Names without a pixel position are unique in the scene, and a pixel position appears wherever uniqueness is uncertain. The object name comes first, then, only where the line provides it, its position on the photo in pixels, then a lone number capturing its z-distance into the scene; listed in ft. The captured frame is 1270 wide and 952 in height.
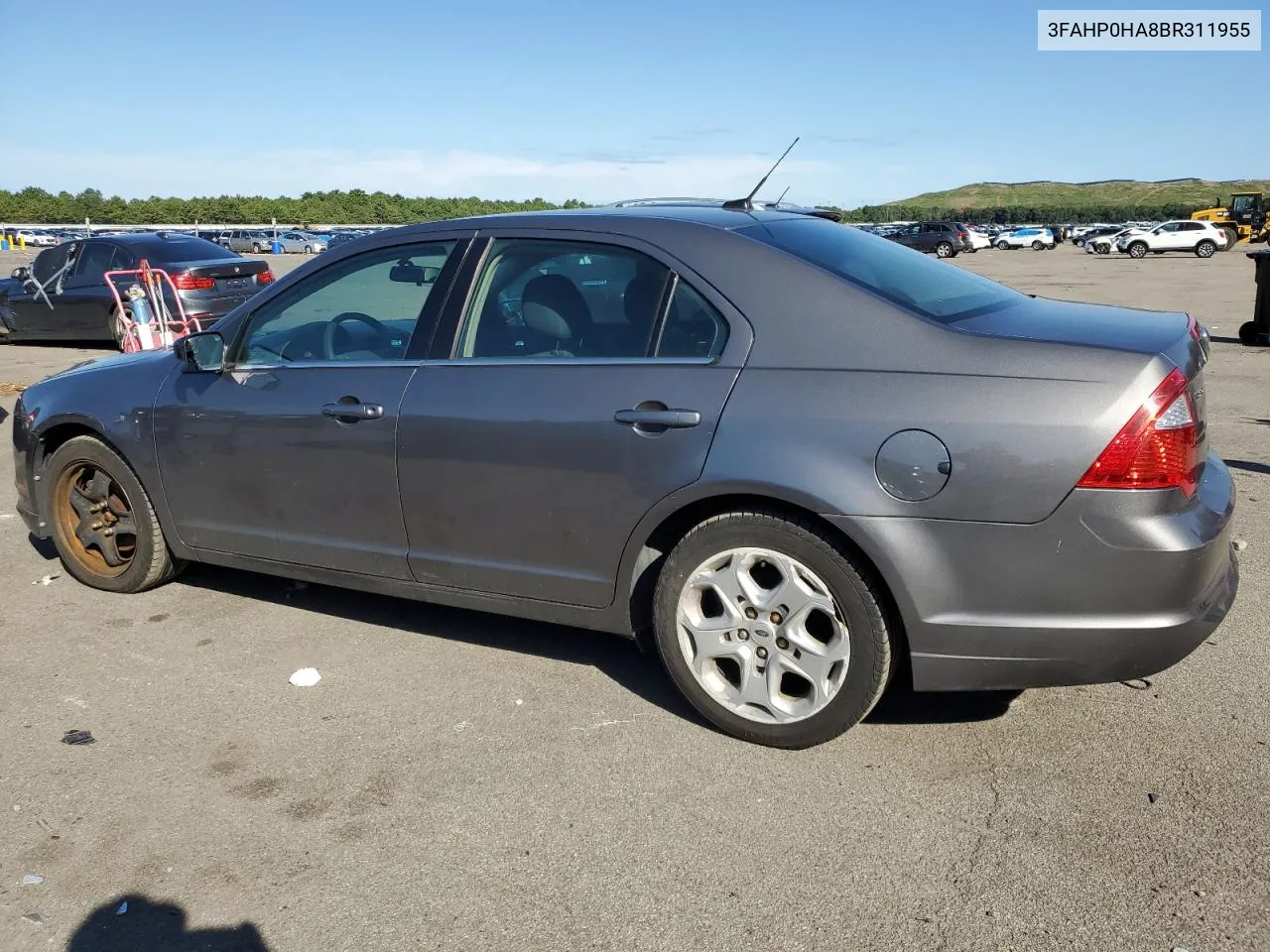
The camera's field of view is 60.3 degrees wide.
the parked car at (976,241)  173.78
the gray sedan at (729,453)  9.92
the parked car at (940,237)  165.07
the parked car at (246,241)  169.07
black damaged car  45.93
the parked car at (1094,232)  222.69
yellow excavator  182.68
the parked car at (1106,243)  166.40
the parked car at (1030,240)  203.92
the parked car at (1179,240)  153.28
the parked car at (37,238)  176.76
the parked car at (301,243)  175.73
